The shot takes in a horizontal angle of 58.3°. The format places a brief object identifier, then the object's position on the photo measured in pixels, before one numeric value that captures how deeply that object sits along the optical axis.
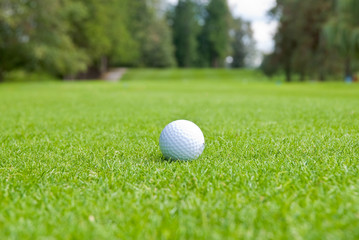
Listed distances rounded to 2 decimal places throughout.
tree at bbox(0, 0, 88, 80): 24.09
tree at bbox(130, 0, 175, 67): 46.51
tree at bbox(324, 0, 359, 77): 16.89
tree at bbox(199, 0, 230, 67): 57.59
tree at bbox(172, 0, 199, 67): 57.16
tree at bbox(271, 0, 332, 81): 27.64
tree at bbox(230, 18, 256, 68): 66.50
